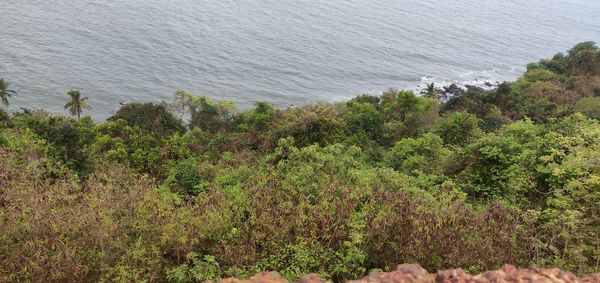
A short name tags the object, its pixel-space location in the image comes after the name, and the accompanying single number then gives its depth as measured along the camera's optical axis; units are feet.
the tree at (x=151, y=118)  112.98
